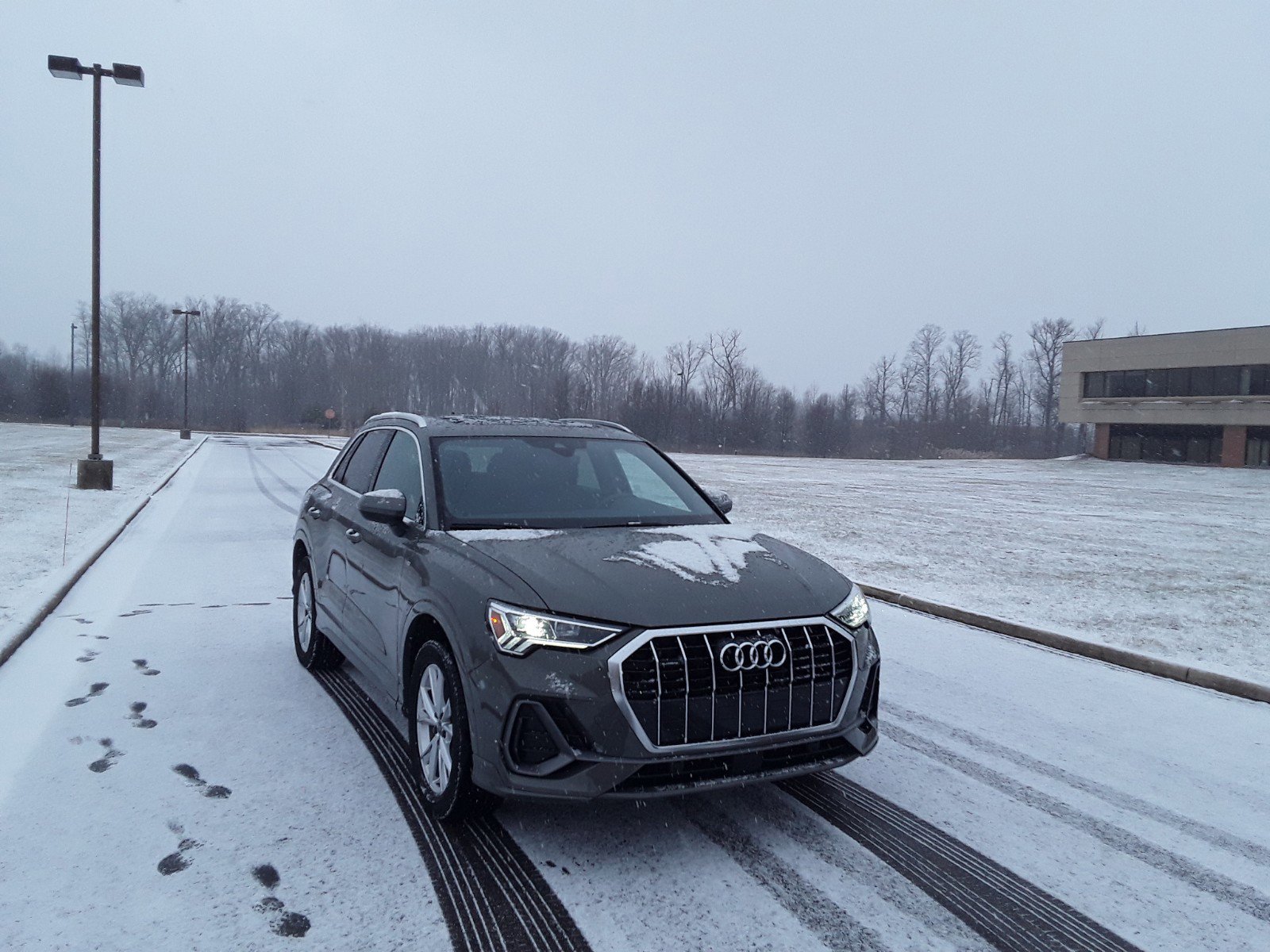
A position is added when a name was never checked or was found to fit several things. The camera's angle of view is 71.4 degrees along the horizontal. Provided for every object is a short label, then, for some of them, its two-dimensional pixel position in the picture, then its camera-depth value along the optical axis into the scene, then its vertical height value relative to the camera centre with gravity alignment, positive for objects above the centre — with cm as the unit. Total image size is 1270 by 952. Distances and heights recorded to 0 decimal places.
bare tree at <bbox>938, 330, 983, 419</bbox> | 10969 +840
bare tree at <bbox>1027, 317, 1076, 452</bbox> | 10025 +997
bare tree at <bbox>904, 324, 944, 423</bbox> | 11188 +841
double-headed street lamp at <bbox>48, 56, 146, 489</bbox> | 1633 +332
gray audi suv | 323 -86
